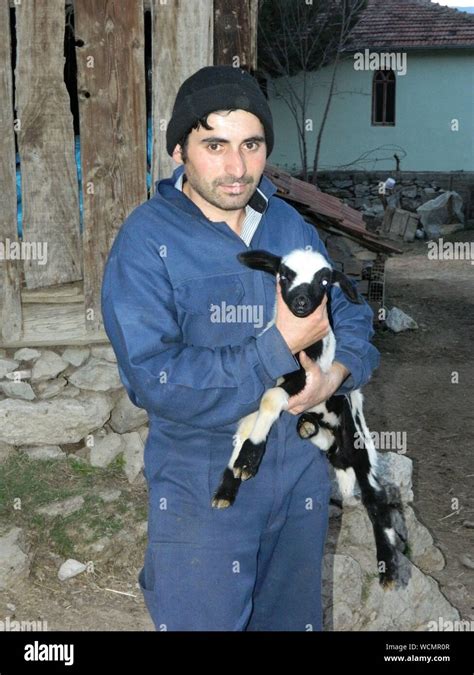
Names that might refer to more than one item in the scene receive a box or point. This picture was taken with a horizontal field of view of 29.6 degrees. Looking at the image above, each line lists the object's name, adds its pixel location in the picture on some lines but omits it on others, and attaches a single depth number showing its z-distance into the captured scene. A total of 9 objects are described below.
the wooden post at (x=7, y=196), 5.24
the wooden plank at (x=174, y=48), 5.30
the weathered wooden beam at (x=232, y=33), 5.41
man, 2.66
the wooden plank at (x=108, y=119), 5.26
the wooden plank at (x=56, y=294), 5.55
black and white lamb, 2.88
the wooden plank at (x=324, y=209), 8.90
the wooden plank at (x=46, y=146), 5.25
